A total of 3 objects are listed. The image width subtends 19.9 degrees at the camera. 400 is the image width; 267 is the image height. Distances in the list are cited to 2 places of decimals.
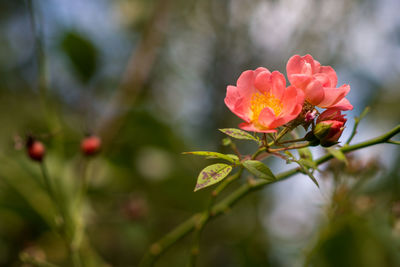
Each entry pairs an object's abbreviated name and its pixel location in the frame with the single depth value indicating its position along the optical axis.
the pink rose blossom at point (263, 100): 0.58
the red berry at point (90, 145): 0.73
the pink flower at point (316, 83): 0.59
